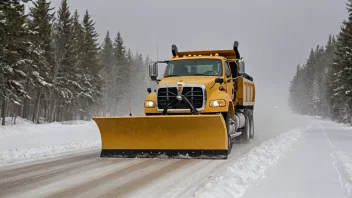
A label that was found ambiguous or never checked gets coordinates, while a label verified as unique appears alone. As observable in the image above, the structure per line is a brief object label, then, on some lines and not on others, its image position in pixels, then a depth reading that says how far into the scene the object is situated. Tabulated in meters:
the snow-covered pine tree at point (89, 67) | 42.56
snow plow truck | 8.23
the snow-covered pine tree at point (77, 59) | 37.42
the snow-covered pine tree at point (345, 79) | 25.89
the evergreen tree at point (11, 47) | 19.33
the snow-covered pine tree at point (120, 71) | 56.53
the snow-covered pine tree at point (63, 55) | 35.38
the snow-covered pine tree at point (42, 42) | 30.17
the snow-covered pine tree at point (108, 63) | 57.90
